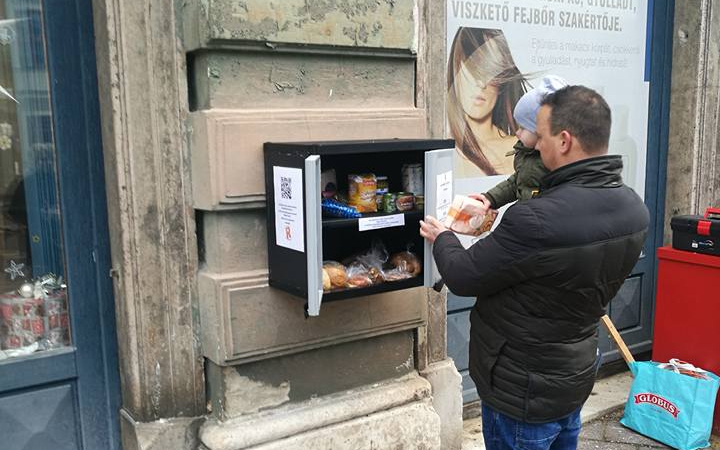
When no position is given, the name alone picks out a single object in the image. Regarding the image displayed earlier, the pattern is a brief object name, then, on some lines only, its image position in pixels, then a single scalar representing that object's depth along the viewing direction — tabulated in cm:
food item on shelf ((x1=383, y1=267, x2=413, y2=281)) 270
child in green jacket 252
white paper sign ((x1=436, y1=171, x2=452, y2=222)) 265
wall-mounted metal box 236
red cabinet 397
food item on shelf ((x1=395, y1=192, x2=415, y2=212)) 269
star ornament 264
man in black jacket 208
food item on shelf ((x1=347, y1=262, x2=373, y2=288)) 262
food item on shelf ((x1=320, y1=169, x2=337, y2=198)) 275
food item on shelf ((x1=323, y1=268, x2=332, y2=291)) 254
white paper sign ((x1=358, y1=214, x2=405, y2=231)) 251
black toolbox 394
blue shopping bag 368
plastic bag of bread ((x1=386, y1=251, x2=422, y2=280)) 277
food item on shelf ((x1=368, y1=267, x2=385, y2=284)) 268
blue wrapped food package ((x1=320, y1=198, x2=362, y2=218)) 255
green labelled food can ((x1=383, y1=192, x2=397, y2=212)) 267
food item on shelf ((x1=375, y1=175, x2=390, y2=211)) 269
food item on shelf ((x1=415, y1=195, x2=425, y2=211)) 272
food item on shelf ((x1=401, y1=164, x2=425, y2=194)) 276
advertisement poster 367
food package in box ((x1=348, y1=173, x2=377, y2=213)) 262
